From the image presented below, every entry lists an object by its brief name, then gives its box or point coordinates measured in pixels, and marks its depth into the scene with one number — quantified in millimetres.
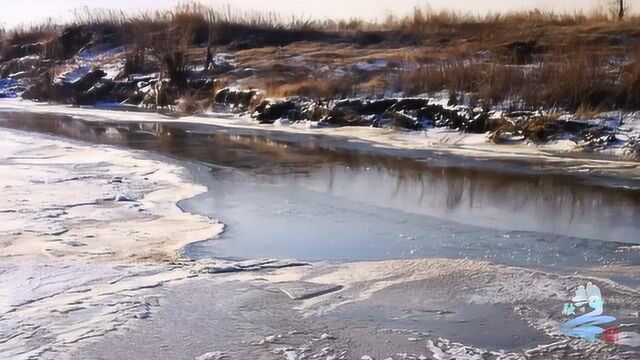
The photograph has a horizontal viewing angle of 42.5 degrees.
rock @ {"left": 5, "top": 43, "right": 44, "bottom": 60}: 47438
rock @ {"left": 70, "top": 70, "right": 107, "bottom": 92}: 35875
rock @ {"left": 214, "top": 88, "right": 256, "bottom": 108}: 26219
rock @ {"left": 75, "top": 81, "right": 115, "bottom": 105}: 34312
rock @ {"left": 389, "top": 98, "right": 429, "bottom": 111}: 19531
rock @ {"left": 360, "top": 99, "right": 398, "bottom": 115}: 20394
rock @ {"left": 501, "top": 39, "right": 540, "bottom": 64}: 22375
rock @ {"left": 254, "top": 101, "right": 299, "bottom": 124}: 22578
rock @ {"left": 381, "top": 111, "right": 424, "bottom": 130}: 18922
